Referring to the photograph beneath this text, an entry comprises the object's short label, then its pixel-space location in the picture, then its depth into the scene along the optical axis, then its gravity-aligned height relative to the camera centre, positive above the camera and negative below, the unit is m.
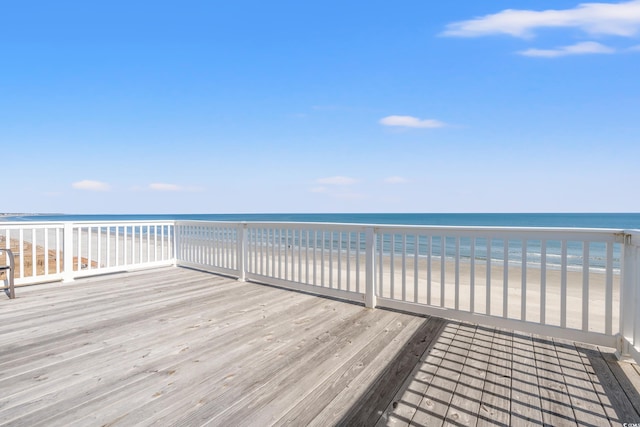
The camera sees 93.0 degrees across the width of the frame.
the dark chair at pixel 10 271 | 3.27 -0.65
